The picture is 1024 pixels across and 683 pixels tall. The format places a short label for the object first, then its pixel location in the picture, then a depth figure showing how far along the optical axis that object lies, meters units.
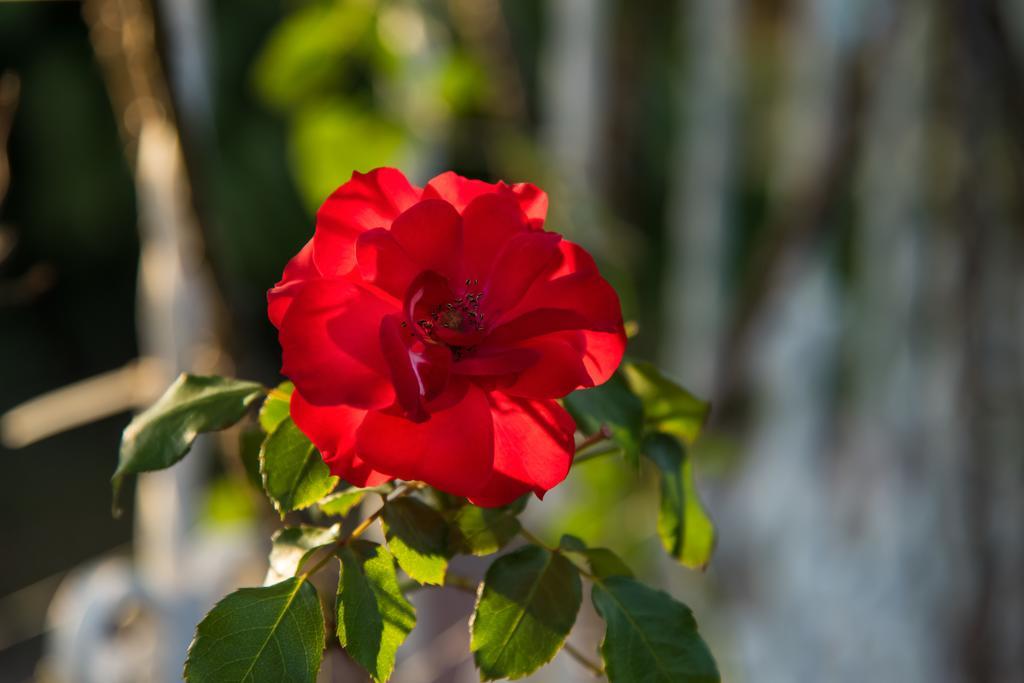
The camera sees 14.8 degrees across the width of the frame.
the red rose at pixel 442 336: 0.83
